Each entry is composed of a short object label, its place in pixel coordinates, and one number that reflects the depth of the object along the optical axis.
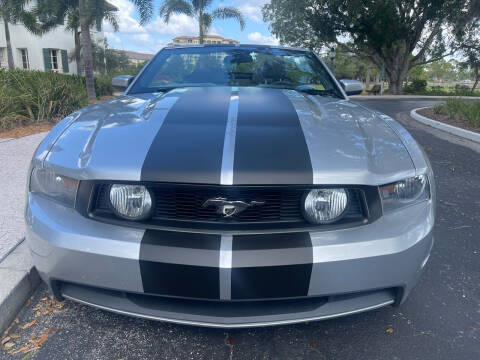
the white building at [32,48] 21.81
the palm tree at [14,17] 18.47
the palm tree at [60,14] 19.64
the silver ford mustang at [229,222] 1.35
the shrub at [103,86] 18.31
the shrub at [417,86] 29.31
